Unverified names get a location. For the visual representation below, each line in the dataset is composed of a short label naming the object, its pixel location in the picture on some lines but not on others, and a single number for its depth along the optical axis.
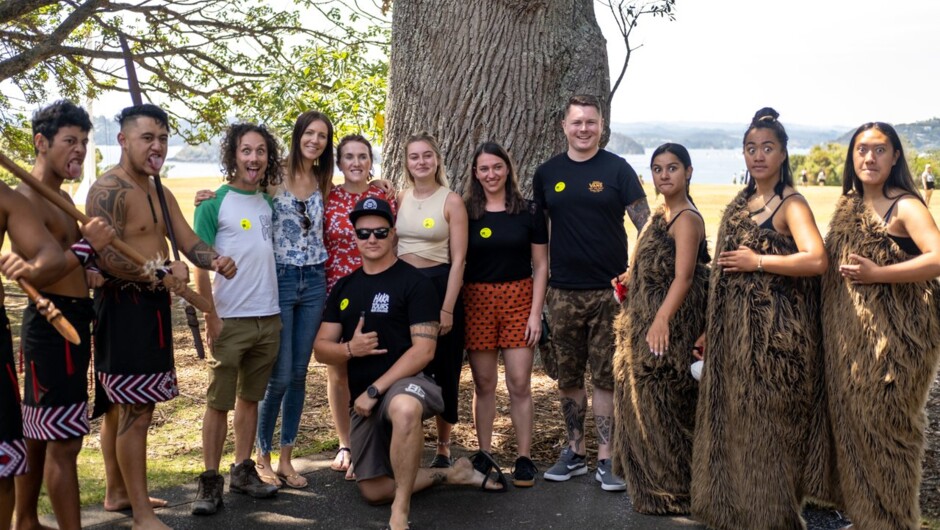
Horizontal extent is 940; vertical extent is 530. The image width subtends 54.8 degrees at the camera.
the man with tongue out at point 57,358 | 3.92
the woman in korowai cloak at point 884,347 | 4.02
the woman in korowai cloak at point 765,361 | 4.25
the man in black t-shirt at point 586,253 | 5.00
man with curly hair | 4.68
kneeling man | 4.56
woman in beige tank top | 5.01
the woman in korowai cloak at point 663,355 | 4.61
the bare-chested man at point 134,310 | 4.19
